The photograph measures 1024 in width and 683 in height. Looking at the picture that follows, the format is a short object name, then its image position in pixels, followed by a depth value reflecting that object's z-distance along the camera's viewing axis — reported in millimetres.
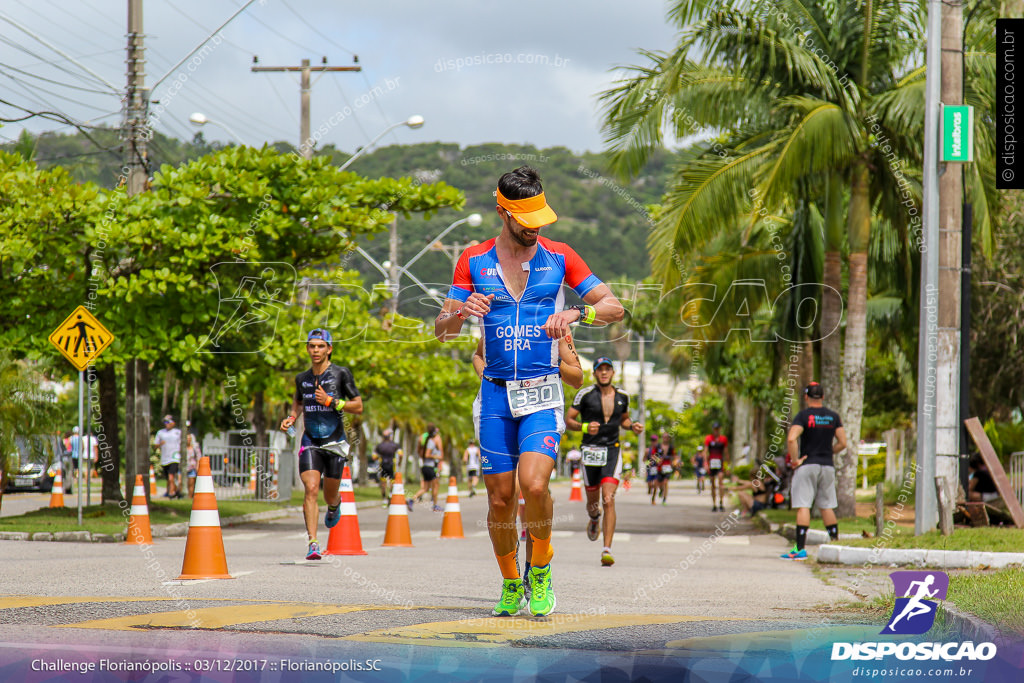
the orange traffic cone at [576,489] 38600
